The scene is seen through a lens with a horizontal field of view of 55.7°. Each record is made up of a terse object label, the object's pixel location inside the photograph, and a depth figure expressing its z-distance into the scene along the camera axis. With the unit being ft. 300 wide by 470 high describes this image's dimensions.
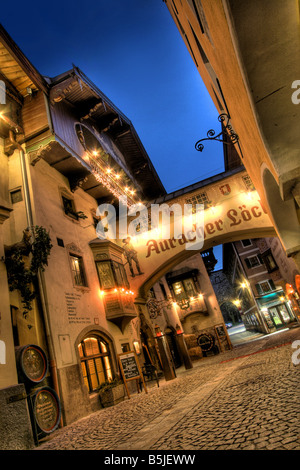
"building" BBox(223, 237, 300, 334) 93.45
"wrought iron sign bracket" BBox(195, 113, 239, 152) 24.24
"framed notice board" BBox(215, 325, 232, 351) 82.20
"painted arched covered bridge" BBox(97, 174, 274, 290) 54.44
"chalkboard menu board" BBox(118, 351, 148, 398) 33.68
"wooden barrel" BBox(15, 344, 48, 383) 23.45
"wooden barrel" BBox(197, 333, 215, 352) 82.48
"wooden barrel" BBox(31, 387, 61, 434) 23.46
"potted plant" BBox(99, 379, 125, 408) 33.19
